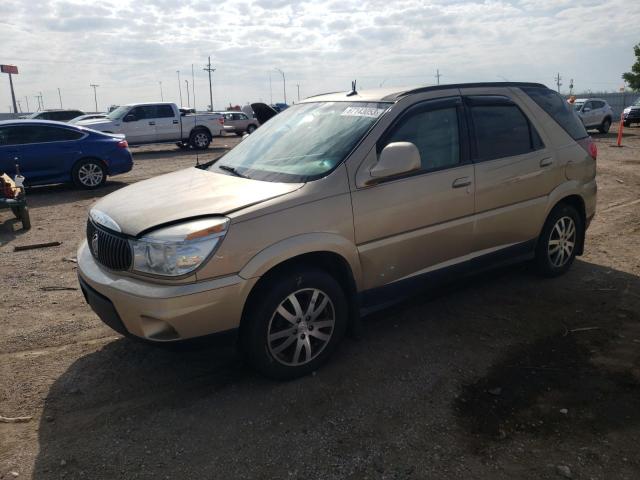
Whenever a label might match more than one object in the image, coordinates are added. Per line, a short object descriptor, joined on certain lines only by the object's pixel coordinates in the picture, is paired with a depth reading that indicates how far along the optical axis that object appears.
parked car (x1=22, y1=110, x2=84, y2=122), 23.14
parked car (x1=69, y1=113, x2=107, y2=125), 21.18
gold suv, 3.10
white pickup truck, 19.48
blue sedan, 10.52
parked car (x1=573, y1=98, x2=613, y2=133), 24.30
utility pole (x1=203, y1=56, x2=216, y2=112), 82.38
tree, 46.19
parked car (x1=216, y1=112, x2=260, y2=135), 29.92
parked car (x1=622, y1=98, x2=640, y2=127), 27.59
